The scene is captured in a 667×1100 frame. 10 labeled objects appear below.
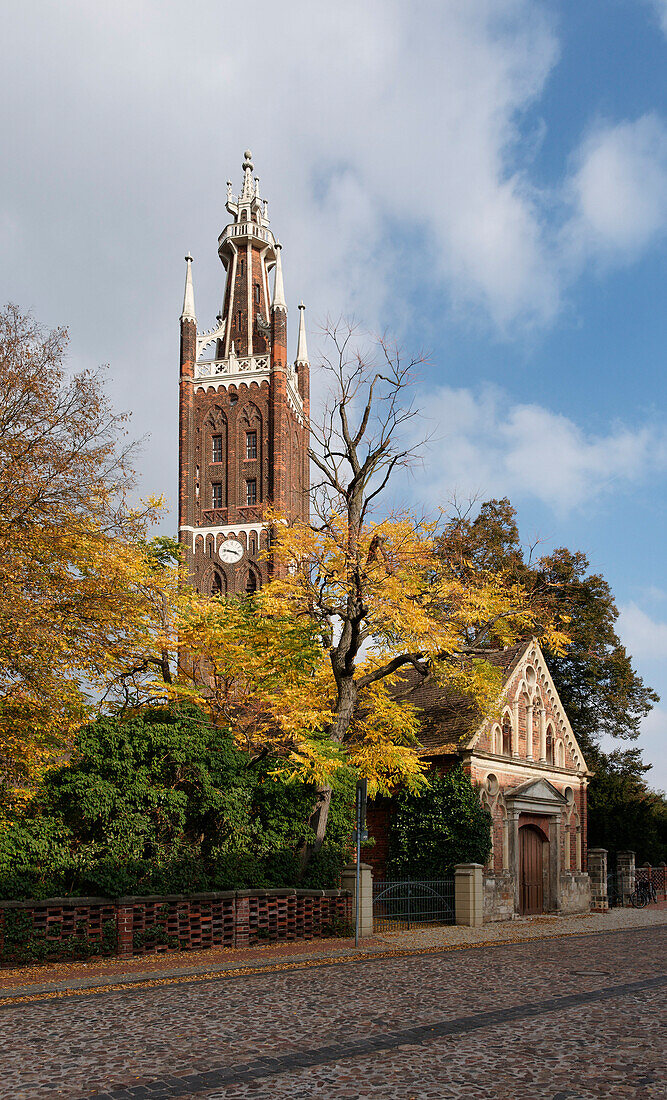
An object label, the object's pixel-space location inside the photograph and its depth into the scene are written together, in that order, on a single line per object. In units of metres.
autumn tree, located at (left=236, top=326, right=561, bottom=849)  19.12
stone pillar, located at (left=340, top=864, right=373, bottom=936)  19.14
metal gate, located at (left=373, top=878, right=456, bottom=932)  21.83
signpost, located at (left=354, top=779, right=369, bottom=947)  16.79
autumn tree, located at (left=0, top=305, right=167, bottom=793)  14.65
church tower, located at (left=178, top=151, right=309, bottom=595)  54.41
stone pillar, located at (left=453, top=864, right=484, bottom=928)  22.84
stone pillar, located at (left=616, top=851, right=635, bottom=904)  34.06
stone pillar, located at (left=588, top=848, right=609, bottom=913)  31.34
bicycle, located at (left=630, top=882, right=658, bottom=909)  33.50
